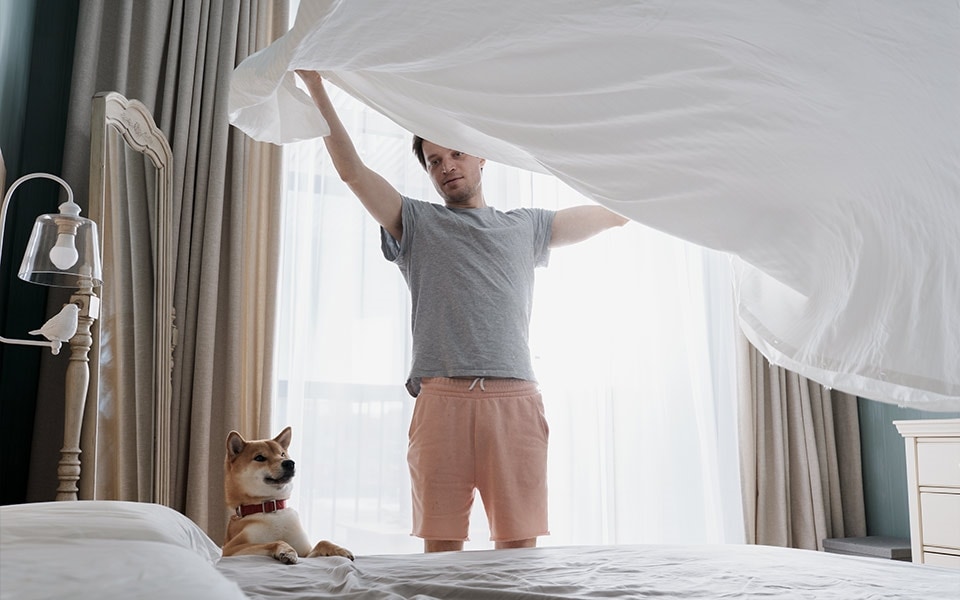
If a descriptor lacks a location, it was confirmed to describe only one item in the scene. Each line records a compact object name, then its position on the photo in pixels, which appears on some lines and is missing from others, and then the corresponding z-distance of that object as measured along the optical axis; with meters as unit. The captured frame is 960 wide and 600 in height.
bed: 0.57
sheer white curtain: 3.06
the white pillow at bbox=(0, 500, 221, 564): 0.69
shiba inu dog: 1.70
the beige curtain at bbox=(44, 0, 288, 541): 2.76
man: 1.85
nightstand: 2.59
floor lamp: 1.69
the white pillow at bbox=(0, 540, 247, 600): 0.52
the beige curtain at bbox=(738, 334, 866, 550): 3.54
